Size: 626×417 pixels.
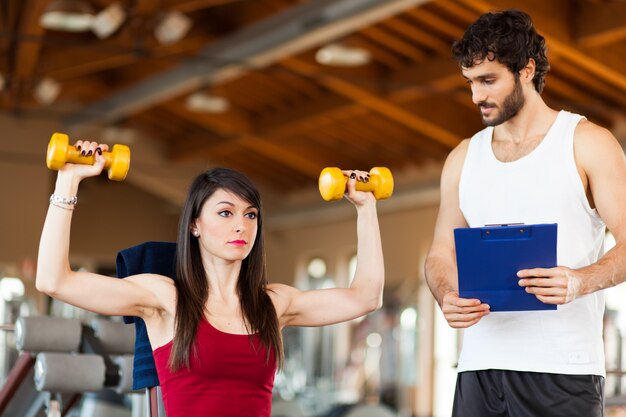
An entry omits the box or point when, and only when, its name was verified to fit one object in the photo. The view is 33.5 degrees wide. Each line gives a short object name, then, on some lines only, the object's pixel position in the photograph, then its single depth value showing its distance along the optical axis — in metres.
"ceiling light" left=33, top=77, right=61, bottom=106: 12.62
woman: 2.28
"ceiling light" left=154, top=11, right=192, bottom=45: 8.95
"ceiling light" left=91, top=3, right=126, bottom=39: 8.48
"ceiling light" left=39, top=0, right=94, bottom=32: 7.82
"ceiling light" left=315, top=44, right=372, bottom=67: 9.41
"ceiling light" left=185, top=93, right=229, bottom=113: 12.21
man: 2.22
